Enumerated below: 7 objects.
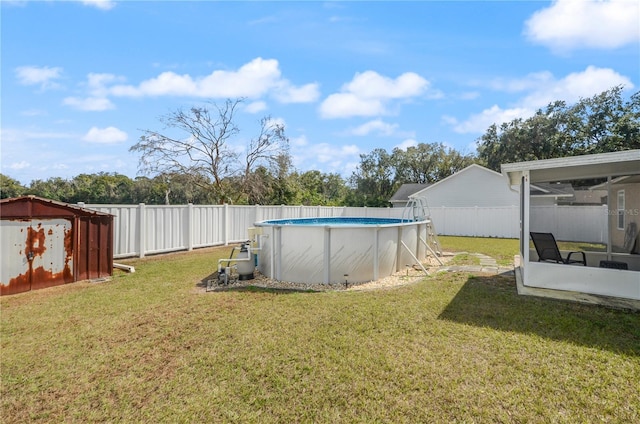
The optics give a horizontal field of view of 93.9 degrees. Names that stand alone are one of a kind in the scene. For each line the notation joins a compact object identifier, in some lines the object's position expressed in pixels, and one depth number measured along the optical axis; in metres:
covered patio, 5.35
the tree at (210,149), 19.52
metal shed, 5.72
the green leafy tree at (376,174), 41.31
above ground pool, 6.58
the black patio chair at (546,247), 6.85
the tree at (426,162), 38.62
